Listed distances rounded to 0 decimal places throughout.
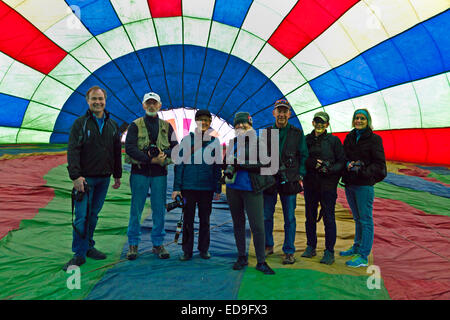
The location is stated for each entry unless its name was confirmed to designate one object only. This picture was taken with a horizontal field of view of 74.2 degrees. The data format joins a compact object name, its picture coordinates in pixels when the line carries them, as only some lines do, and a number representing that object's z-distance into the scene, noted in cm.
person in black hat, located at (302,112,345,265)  234
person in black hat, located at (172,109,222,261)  241
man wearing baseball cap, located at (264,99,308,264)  236
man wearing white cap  236
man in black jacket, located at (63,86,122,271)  214
